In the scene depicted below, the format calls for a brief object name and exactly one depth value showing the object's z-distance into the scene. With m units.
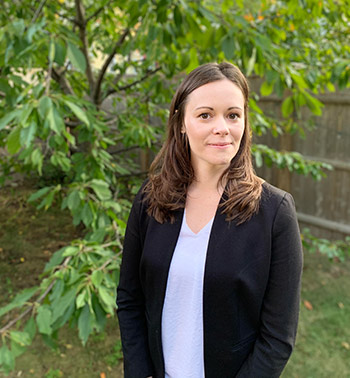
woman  1.03
